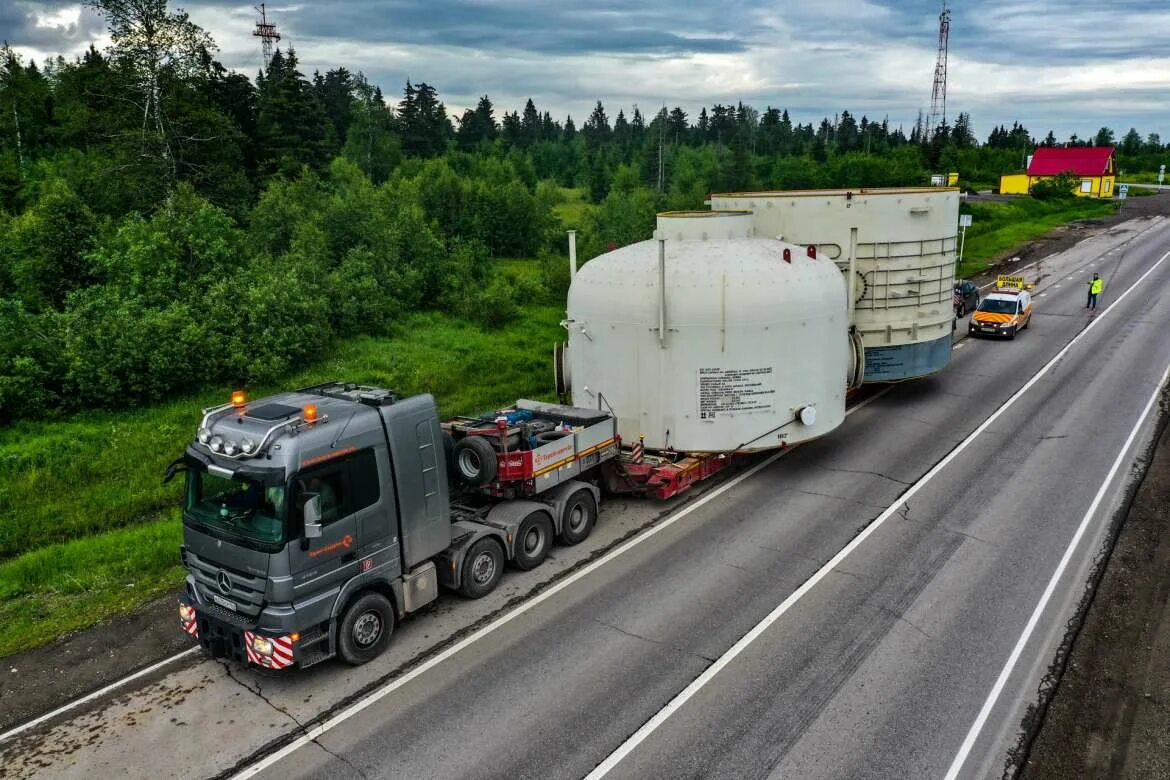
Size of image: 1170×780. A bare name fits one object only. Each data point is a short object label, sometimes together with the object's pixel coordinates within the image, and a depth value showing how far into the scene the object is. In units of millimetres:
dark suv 31534
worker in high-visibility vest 32000
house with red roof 79688
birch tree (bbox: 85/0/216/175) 29531
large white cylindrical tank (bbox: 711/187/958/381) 18984
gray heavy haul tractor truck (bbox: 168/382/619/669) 9172
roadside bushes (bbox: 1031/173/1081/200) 71812
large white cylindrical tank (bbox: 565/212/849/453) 14633
